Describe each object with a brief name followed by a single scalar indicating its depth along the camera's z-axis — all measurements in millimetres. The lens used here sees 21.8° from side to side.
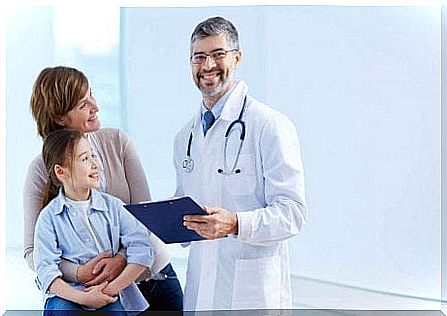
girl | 4777
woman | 4840
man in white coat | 4684
